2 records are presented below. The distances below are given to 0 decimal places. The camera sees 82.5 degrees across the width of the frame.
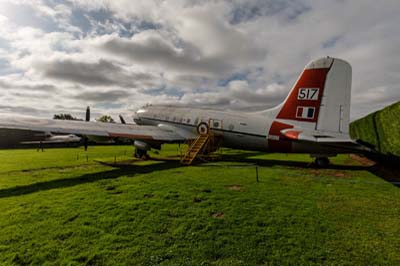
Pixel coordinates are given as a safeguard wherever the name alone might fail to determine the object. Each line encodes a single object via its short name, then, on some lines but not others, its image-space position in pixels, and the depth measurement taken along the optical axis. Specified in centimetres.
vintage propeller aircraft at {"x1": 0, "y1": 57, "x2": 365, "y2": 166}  1411
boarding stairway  1873
